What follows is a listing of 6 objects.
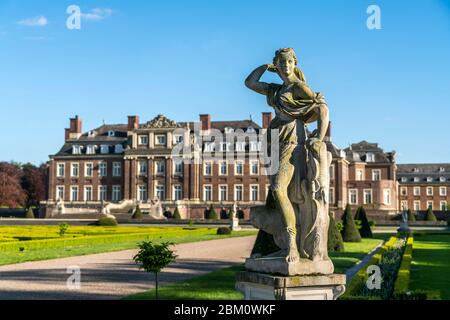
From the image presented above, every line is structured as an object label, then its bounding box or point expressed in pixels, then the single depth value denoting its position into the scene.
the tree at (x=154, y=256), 9.38
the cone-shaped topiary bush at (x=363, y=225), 31.05
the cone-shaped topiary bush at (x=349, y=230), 26.64
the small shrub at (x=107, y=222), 38.77
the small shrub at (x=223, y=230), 31.81
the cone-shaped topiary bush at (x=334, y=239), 19.36
